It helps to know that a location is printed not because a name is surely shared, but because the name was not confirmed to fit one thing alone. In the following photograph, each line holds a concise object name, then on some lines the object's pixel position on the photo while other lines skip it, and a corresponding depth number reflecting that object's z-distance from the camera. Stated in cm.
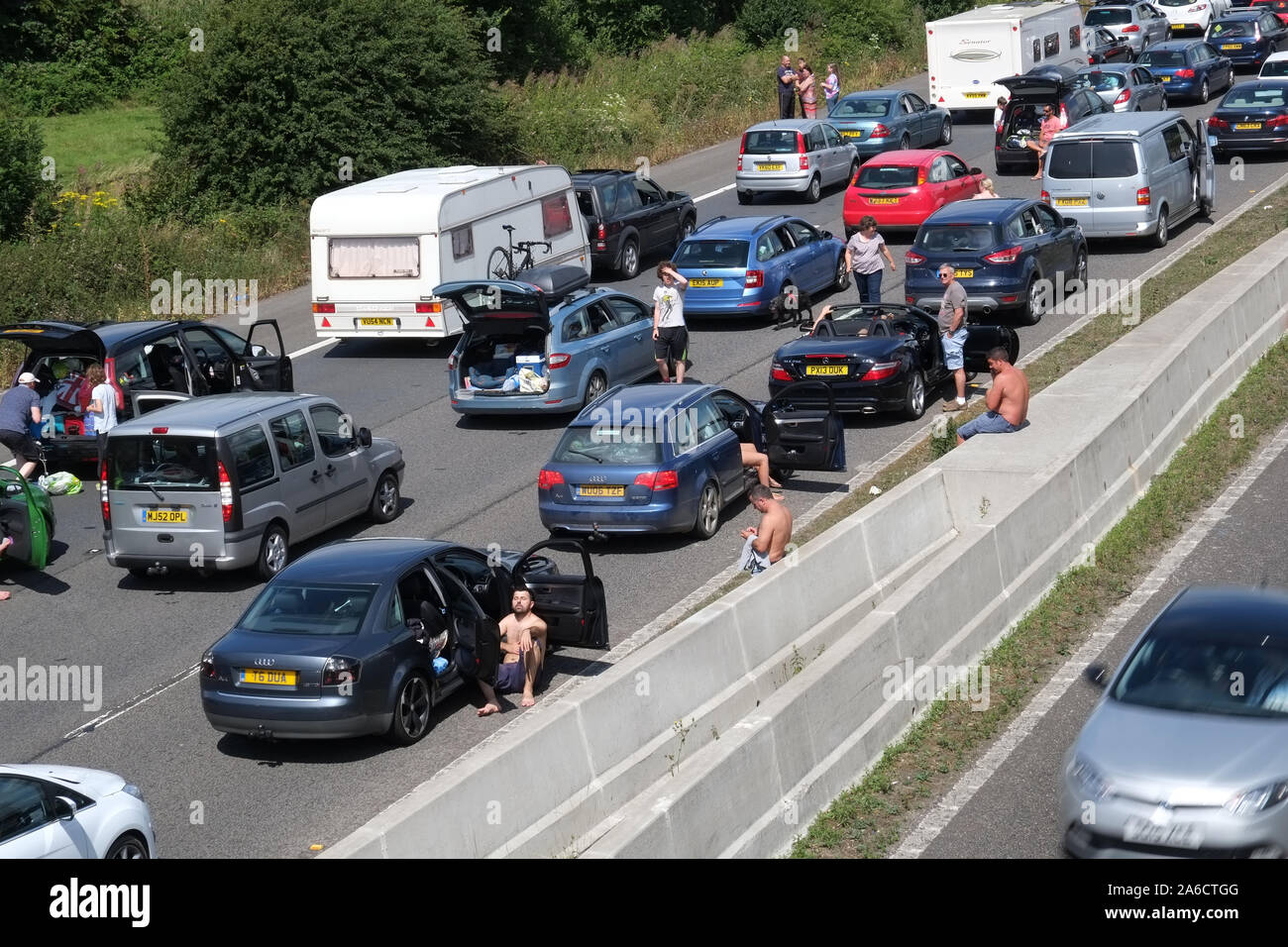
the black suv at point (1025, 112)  3500
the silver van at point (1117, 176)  2794
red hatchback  3000
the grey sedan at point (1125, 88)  3844
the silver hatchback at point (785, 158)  3384
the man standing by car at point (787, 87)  4103
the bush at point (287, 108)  3209
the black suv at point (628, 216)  2914
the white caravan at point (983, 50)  4047
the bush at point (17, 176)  2998
